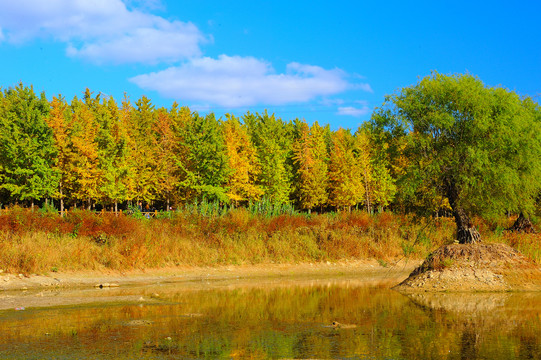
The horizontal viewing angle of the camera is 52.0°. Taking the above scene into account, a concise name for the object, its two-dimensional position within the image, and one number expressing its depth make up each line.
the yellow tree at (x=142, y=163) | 60.78
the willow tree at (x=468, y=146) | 22.78
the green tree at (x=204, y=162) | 55.72
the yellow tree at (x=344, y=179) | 69.69
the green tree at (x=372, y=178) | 73.25
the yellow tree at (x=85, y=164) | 54.34
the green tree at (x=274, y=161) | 64.94
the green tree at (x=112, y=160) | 55.34
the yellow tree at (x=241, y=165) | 60.06
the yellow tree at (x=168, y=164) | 61.12
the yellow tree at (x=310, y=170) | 68.75
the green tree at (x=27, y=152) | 50.94
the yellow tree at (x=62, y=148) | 54.94
